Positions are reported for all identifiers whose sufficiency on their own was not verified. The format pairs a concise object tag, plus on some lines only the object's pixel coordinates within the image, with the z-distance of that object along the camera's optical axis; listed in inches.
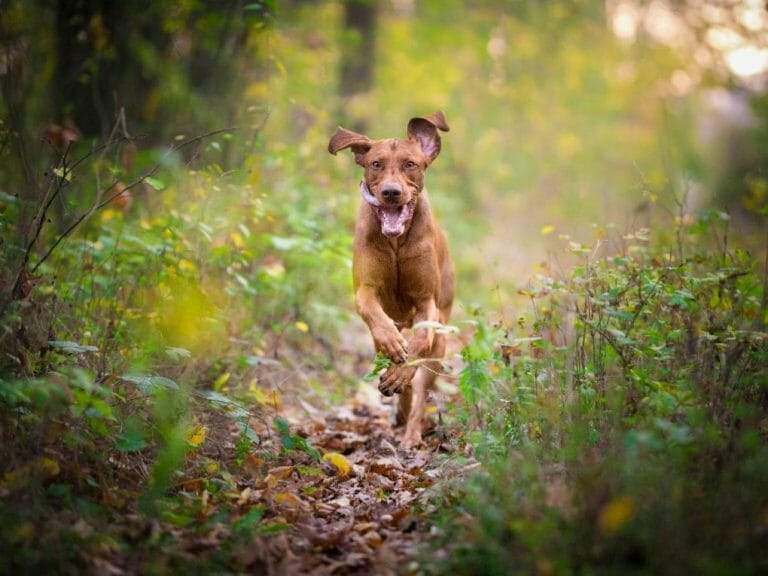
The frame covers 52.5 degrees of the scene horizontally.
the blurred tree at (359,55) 553.0
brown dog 219.3
